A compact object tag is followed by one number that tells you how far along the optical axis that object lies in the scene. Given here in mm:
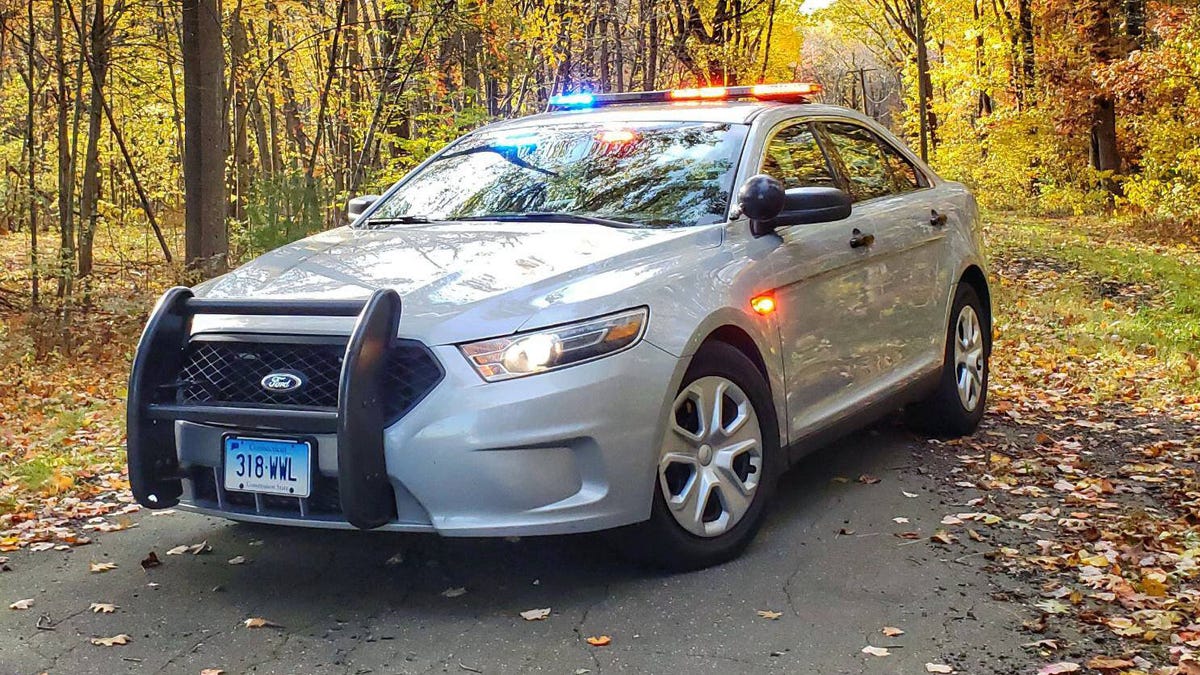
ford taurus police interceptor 3666
